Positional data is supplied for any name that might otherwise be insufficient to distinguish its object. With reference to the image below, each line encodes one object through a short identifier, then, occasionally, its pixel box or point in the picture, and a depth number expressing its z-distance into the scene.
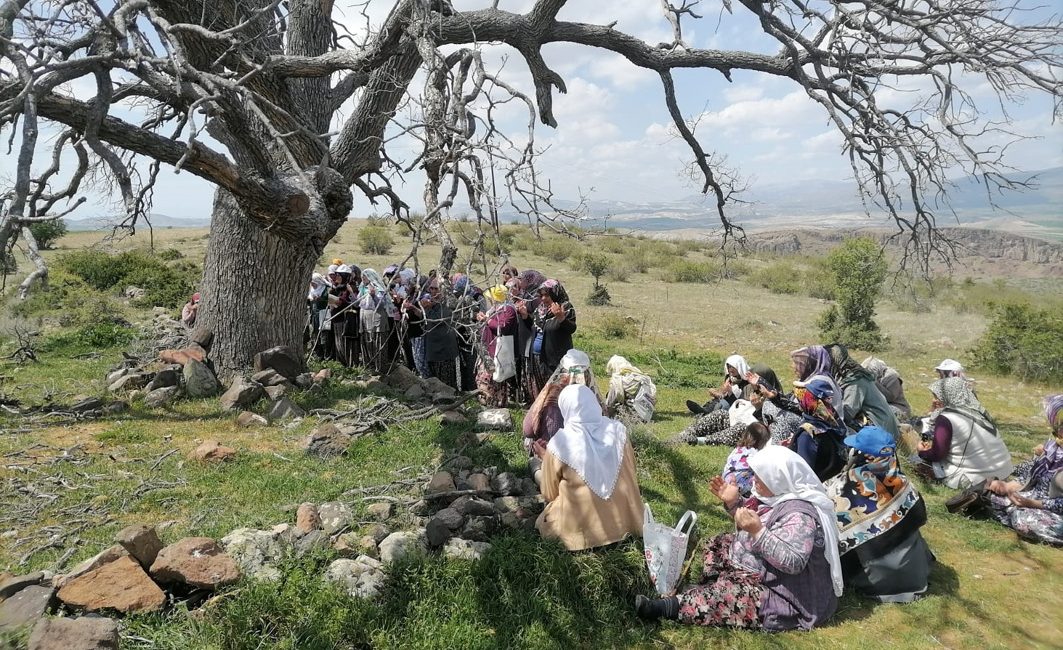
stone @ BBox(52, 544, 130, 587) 3.06
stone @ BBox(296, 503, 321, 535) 3.87
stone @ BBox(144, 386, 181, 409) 6.57
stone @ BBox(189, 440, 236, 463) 5.13
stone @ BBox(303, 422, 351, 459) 5.36
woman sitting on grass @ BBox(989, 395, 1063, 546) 4.37
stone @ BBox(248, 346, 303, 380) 7.16
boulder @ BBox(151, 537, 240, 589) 3.15
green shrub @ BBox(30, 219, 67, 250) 18.77
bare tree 3.65
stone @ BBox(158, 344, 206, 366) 7.07
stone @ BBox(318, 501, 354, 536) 3.89
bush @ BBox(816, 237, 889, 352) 12.58
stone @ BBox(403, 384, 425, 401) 6.89
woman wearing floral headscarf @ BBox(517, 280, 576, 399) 6.62
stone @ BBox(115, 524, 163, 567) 3.16
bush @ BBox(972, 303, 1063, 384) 9.55
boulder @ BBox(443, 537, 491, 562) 3.65
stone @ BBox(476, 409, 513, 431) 6.00
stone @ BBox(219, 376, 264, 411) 6.52
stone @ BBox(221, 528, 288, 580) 3.34
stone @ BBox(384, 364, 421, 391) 7.44
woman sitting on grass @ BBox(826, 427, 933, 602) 3.71
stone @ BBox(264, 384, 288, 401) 6.72
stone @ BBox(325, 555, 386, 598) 3.27
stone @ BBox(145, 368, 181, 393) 6.79
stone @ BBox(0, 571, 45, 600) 2.97
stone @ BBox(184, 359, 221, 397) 6.88
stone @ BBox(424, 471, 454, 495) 4.36
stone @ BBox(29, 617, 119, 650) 2.48
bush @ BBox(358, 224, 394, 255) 22.73
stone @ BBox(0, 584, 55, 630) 2.77
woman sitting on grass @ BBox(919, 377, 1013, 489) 5.20
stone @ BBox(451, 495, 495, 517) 4.08
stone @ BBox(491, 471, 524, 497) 4.53
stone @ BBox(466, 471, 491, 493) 4.44
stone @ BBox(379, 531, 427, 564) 3.59
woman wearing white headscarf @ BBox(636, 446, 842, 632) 3.31
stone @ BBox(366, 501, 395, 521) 4.11
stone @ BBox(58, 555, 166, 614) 2.94
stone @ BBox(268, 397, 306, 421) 6.31
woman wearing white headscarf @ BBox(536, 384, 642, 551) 3.79
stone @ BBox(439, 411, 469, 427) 6.18
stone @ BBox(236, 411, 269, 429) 6.11
